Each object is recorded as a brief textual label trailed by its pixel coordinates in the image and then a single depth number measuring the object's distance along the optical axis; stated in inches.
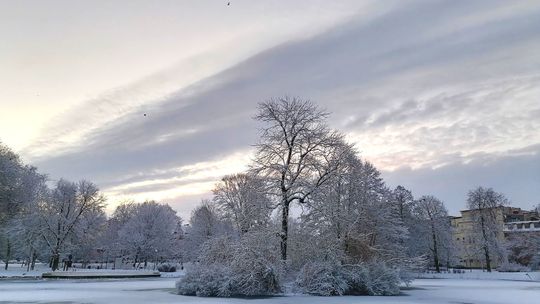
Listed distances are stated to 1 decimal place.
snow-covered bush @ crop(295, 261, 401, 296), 1152.8
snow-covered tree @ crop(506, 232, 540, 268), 3420.3
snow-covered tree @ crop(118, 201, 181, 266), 3141.2
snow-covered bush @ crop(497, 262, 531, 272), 2817.4
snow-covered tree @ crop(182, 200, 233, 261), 3026.6
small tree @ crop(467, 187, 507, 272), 2891.2
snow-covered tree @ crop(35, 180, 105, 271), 2623.0
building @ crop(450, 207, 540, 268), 4037.9
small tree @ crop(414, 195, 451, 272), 2827.3
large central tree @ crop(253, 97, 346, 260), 1375.5
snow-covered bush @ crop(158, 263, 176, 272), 2810.0
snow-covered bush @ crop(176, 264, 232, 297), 1080.2
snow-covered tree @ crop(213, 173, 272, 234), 1382.9
